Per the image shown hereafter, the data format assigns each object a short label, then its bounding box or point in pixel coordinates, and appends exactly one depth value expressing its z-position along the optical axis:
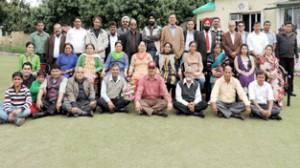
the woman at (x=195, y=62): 7.04
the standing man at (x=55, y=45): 7.49
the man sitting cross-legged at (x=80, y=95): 6.01
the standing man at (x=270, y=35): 7.67
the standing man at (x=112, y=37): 7.53
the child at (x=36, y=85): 6.22
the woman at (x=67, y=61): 7.06
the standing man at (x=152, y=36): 7.43
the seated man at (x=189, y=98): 6.14
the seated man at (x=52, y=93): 6.05
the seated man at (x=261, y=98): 5.95
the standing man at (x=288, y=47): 7.85
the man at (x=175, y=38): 7.38
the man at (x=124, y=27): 7.64
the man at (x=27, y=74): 6.32
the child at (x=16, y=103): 5.54
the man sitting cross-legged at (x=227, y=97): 6.04
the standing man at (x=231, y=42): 7.43
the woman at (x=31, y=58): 6.89
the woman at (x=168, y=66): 7.04
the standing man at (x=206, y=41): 7.46
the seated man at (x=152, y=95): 6.11
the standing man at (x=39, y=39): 7.67
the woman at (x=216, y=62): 7.12
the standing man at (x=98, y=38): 7.45
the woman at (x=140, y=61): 7.02
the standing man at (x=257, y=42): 7.51
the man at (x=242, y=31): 7.69
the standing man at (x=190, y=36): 7.50
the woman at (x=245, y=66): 6.89
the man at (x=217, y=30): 7.66
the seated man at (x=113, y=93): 6.28
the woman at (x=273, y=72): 6.83
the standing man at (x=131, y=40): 7.51
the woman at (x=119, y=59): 7.11
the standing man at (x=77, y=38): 7.55
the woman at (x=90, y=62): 7.04
